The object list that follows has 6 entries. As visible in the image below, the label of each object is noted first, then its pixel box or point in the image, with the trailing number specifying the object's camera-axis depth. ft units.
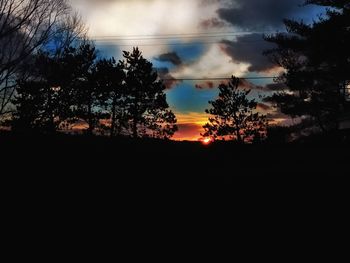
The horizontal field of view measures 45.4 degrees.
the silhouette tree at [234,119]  136.46
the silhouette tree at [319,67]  67.21
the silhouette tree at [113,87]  112.98
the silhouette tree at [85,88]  89.56
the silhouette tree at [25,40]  48.93
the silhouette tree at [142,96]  117.79
